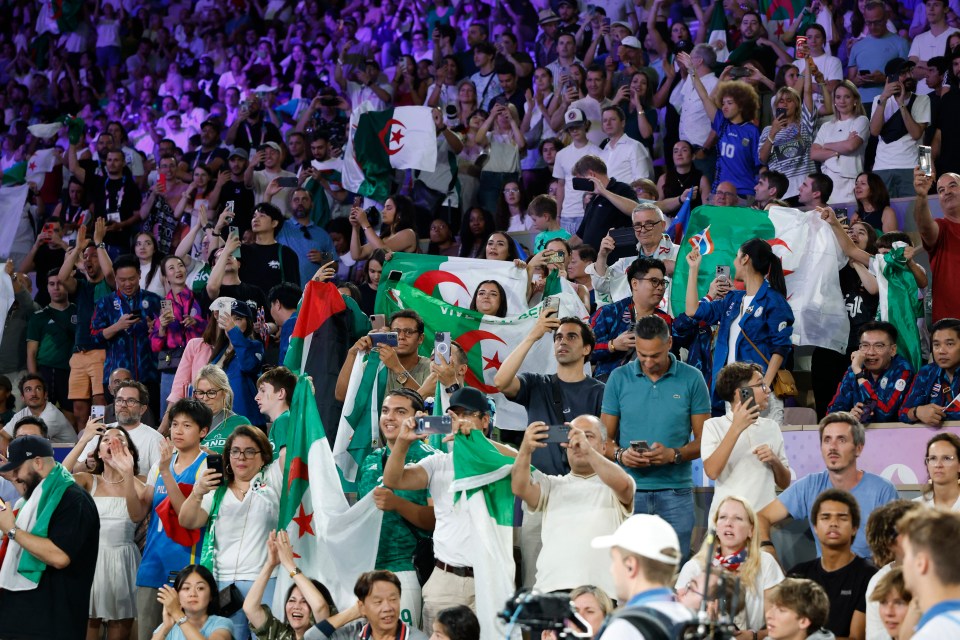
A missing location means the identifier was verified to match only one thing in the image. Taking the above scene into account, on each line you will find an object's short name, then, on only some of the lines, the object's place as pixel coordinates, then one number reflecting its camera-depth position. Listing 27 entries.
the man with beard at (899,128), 23.39
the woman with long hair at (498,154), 27.92
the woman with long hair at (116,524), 17.84
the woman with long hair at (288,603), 15.55
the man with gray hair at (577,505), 13.74
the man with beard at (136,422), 19.36
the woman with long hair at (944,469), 13.77
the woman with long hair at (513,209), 26.37
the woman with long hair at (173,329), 23.14
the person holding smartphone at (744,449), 14.59
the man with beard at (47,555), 16.50
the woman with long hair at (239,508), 16.58
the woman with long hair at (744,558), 13.38
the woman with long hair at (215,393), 18.92
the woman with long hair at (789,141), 23.17
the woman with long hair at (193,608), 15.69
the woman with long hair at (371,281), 22.44
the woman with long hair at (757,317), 17.36
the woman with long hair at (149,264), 25.53
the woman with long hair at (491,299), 19.77
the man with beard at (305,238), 25.62
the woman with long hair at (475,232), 25.34
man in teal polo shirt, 15.11
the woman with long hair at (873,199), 21.20
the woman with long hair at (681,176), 24.61
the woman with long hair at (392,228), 24.62
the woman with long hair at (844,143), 23.58
